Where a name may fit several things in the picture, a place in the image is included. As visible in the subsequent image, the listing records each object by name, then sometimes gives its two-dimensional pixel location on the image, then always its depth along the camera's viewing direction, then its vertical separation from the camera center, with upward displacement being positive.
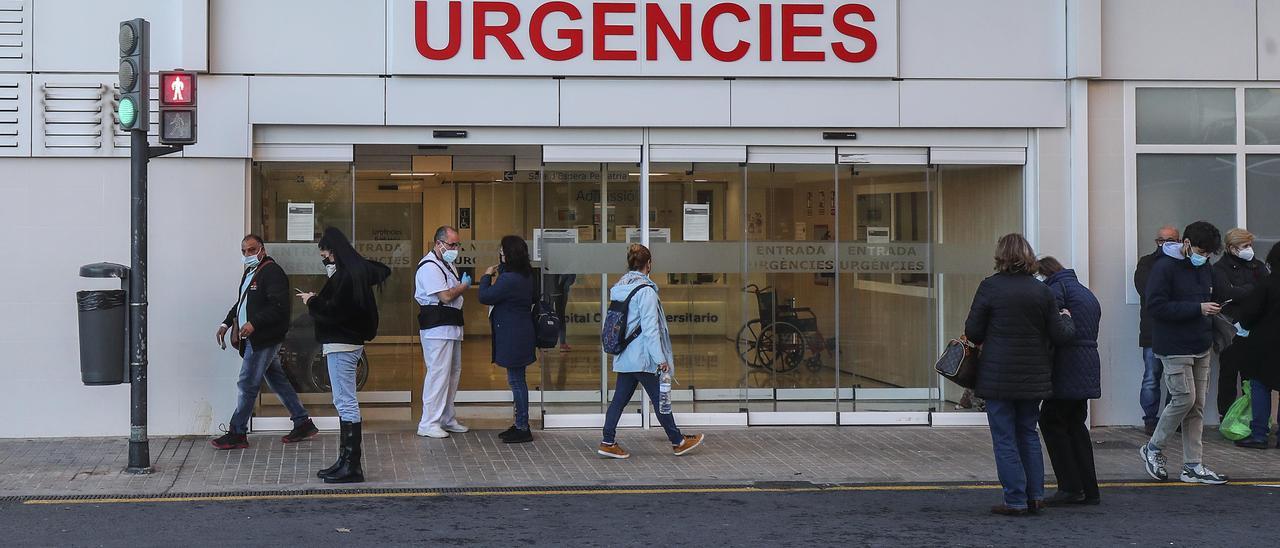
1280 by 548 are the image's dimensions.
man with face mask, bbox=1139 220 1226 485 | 9.24 -0.38
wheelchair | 12.45 -0.58
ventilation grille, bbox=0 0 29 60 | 11.22 +2.08
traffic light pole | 9.54 -0.16
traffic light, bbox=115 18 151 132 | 9.44 +1.44
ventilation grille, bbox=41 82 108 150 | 11.26 +1.37
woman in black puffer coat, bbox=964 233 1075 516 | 7.93 -0.42
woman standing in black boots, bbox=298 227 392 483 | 9.18 -0.33
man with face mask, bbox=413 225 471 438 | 11.33 -0.34
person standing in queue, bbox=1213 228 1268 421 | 10.65 -0.03
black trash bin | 9.62 -0.41
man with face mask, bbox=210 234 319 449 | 10.76 -0.38
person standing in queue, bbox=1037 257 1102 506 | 8.21 -0.73
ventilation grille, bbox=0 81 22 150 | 11.21 +1.37
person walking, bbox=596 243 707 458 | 10.29 -0.55
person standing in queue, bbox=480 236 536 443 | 11.13 -0.36
